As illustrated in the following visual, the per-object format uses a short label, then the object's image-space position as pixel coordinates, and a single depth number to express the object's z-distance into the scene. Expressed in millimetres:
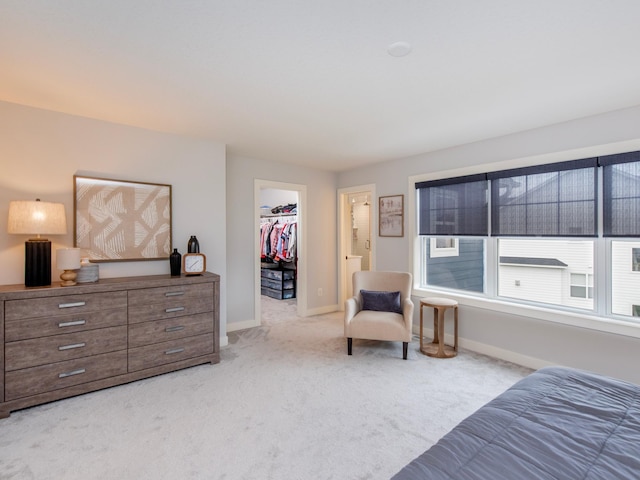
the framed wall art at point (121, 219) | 2998
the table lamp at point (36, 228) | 2521
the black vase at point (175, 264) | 3330
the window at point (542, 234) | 2799
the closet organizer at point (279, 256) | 6355
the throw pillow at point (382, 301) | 3793
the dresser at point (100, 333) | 2395
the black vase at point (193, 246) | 3434
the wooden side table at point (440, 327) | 3529
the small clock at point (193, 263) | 3348
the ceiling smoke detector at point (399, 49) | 1852
